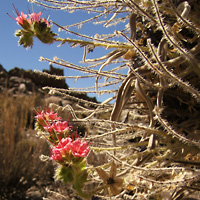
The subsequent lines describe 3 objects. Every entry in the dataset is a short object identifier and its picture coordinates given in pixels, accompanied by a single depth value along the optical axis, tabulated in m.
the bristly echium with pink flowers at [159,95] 0.33
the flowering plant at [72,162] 0.28
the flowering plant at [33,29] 0.39
